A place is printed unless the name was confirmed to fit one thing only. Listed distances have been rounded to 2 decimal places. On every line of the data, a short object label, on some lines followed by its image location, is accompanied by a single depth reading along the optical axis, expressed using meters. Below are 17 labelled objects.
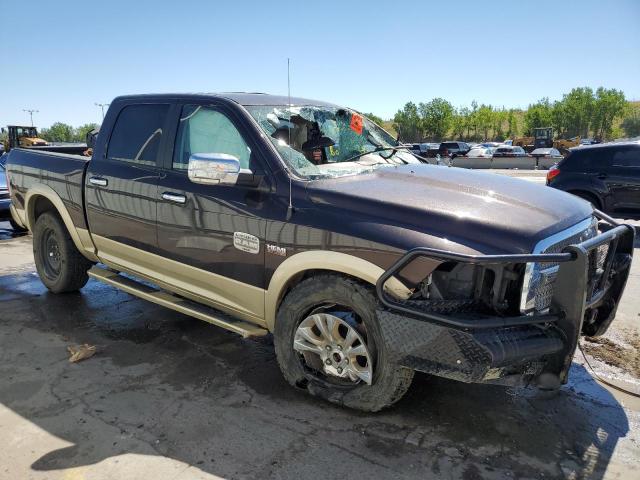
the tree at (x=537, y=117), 86.06
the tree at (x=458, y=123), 93.69
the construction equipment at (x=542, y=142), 56.91
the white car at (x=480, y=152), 41.00
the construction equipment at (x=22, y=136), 28.67
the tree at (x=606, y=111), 84.81
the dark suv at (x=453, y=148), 46.03
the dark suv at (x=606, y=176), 9.14
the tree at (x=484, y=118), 95.38
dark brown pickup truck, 2.71
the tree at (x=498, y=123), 96.88
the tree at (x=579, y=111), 85.12
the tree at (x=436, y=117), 89.94
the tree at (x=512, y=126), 93.62
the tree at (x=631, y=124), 81.44
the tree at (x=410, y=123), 91.69
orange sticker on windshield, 4.38
